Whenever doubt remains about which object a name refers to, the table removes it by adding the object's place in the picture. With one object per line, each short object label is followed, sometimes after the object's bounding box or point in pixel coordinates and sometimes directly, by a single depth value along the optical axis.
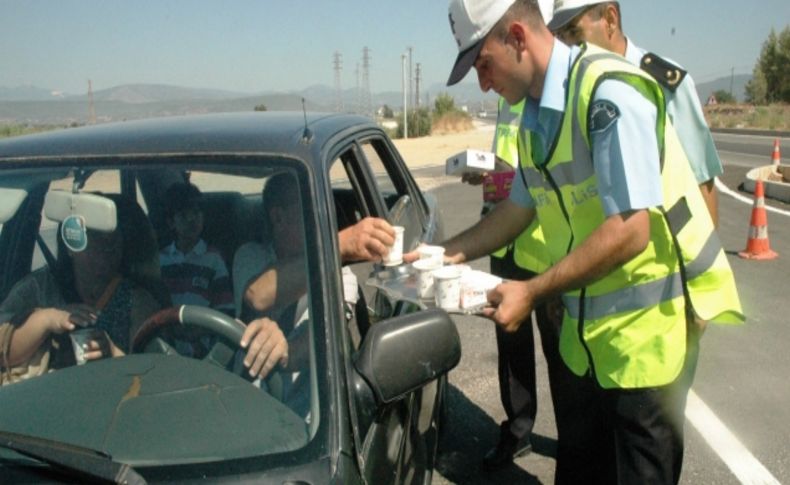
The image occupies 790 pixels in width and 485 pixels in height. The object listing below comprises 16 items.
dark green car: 1.66
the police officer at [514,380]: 3.82
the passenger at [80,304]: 2.06
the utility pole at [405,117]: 46.07
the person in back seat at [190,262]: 2.12
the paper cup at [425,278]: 2.31
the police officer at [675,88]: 2.85
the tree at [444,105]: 60.26
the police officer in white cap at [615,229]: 2.03
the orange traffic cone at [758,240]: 8.02
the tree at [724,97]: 84.64
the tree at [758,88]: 68.25
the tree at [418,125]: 52.16
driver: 1.93
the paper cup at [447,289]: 2.21
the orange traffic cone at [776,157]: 16.89
